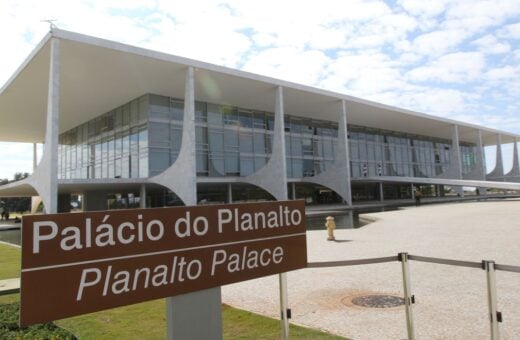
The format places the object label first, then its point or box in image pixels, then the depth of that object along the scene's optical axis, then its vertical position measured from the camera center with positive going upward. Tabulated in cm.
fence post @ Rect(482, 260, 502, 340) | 422 -118
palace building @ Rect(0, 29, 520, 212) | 2655 +699
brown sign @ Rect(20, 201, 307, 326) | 238 -36
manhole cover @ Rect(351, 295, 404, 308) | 628 -171
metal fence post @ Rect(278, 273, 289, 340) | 438 -118
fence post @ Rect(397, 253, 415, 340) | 471 -126
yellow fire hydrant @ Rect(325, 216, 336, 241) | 1407 -110
